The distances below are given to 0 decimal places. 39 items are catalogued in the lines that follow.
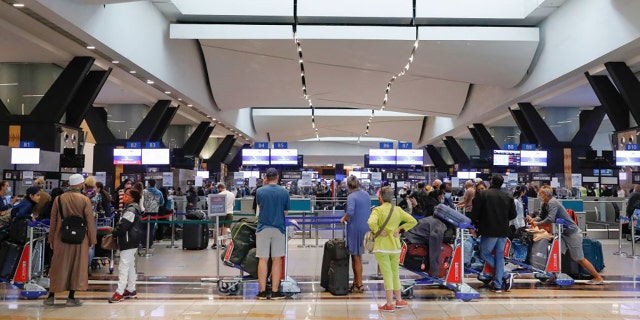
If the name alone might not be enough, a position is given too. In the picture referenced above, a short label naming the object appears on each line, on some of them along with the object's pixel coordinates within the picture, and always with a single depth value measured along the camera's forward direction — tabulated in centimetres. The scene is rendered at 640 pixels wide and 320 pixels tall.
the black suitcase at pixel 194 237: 1295
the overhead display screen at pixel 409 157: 2228
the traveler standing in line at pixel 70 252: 670
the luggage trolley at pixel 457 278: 715
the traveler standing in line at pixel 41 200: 880
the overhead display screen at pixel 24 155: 1283
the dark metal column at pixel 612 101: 1473
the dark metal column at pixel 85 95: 1451
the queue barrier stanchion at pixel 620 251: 1219
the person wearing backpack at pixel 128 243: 696
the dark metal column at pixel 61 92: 1329
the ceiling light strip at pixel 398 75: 1569
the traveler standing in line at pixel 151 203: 1290
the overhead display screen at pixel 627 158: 1466
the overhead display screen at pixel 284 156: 2391
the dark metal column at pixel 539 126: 2011
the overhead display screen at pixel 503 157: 2370
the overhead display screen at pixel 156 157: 1960
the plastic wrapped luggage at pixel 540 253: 830
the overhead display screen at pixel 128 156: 1964
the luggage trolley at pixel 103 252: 939
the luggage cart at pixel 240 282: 745
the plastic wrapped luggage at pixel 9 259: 729
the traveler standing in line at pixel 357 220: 731
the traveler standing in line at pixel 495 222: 760
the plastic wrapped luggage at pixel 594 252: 922
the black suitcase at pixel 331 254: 744
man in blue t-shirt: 708
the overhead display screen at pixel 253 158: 2361
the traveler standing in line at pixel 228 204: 1283
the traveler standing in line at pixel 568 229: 825
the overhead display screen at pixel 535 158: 2086
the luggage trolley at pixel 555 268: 819
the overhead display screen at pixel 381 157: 2214
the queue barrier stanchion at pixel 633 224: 1148
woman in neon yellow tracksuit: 648
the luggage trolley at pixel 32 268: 725
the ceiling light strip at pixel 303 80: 1511
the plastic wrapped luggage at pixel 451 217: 722
